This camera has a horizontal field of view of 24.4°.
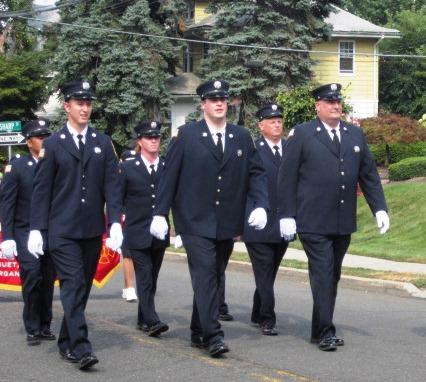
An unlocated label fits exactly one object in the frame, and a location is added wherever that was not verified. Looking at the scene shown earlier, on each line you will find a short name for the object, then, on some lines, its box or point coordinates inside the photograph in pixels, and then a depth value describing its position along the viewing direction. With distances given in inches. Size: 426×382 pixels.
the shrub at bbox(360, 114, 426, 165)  1191.6
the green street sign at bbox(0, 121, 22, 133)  1018.5
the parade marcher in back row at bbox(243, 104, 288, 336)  367.2
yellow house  1752.0
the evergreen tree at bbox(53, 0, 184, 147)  1551.4
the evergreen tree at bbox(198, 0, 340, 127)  1472.7
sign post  992.2
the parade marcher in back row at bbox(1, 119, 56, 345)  361.4
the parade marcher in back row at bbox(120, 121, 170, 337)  373.7
